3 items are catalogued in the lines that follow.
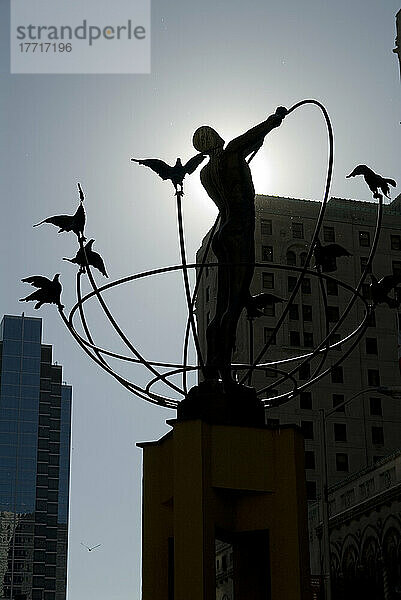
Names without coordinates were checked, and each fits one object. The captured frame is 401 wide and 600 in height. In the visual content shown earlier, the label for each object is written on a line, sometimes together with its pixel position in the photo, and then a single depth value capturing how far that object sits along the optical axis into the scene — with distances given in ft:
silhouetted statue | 48.55
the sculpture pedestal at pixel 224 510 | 43.01
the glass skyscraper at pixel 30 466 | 528.17
